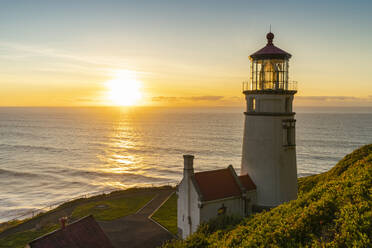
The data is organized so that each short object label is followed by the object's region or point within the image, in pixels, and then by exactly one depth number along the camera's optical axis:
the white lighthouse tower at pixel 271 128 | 18.52
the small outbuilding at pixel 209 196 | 17.47
